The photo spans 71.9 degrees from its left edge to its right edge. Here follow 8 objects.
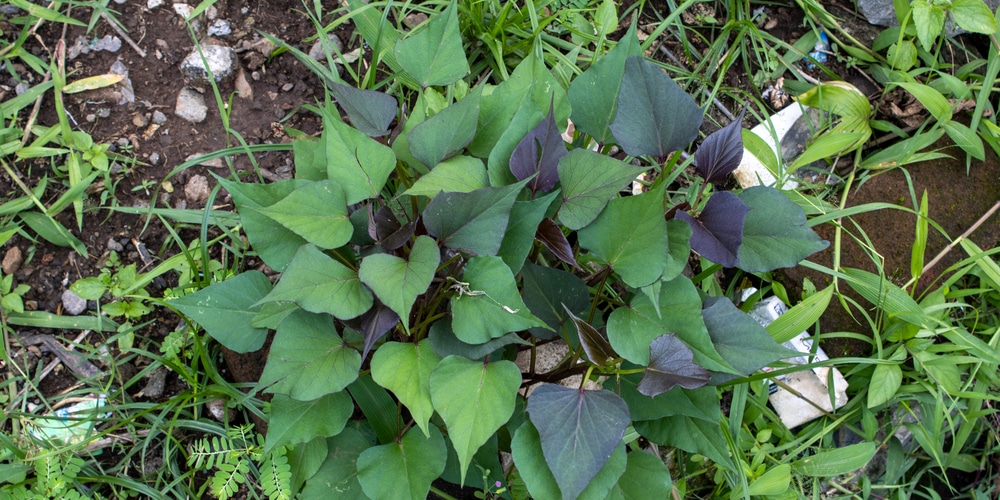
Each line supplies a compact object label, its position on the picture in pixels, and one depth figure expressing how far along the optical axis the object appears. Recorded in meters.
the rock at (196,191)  2.08
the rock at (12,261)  1.96
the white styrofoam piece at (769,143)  2.20
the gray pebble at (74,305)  1.96
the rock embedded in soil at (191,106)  2.13
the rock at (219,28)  2.23
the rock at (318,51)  2.25
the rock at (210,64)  2.14
